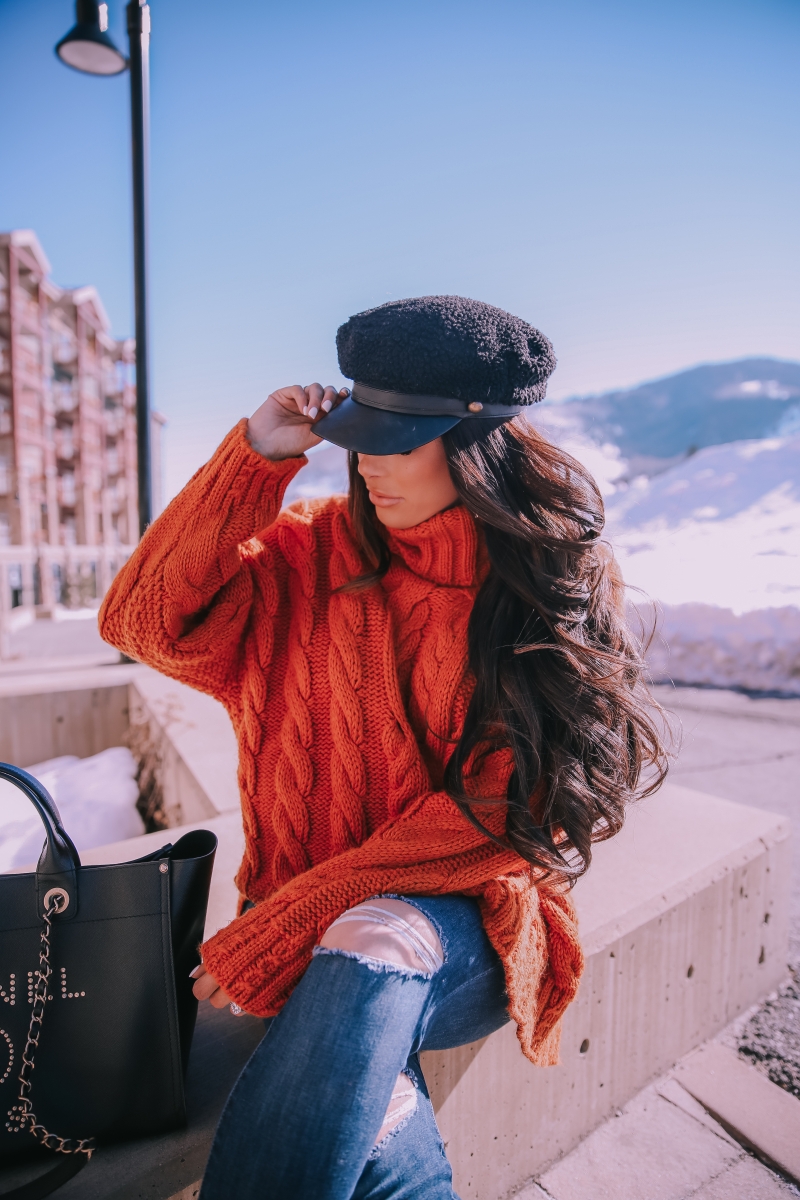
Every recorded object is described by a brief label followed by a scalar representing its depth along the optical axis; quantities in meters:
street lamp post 4.03
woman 1.19
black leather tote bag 1.00
